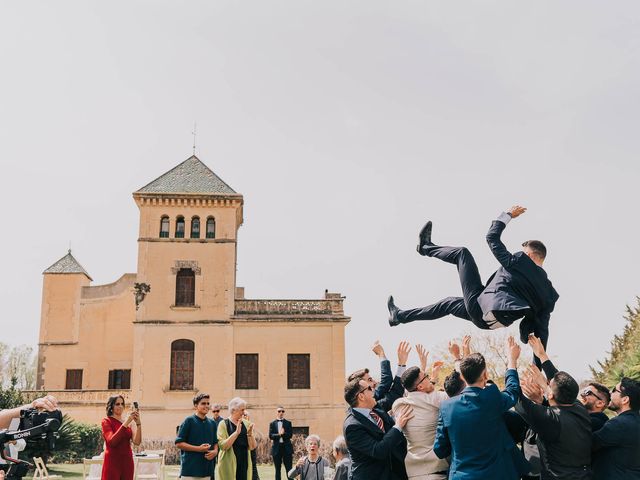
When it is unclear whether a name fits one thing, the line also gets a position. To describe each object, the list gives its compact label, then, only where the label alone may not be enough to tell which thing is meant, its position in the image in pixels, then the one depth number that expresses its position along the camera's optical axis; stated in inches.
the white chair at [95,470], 533.4
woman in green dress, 355.7
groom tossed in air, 263.7
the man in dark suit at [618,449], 210.8
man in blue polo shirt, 354.9
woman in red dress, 308.0
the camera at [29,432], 227.9
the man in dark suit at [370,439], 215.6
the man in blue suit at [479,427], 199.5
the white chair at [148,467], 567.2
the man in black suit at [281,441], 627.2
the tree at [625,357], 448.1
